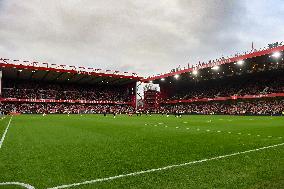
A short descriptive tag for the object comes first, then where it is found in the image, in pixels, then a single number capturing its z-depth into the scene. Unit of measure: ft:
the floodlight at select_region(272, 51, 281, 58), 93.65
